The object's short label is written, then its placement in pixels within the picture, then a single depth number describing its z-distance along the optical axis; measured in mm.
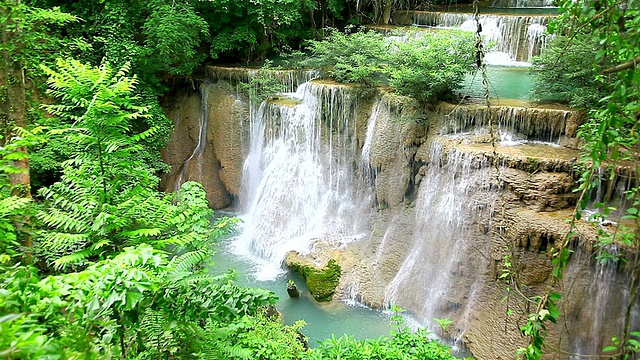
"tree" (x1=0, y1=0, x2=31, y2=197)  5973
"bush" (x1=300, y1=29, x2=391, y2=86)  10094
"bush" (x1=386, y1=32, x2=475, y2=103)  8656
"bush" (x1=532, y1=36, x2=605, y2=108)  7613
